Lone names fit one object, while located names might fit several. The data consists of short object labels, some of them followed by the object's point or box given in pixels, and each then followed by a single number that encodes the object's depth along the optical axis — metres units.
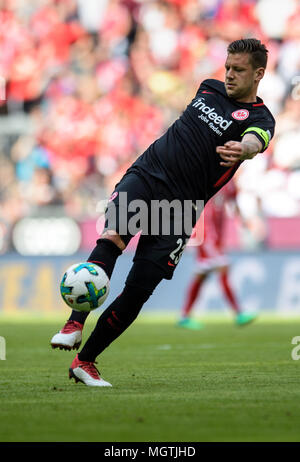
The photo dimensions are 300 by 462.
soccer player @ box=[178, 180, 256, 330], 24.44
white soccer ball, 11.25
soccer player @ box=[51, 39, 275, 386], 11.63
